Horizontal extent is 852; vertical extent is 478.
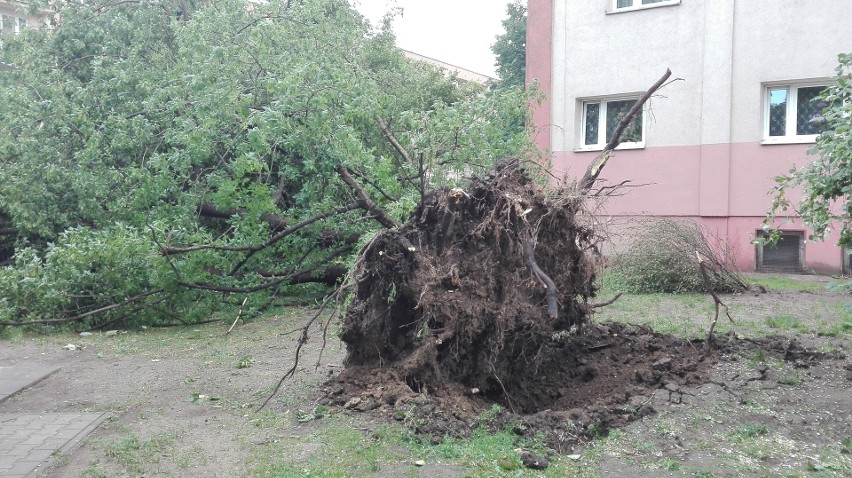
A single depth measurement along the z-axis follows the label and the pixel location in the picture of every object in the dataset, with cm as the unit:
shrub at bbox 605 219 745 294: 1073
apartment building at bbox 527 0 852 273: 1330
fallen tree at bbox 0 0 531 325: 956
